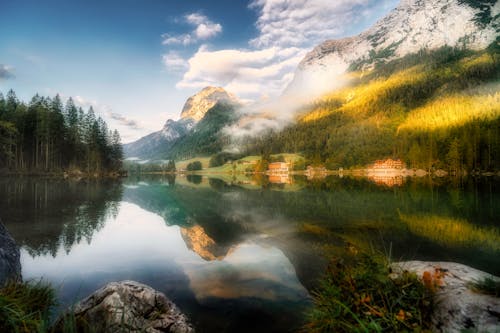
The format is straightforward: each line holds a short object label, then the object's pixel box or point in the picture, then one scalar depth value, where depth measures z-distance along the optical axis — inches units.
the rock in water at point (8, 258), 273.4
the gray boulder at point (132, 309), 213.1
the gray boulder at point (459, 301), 145.7
